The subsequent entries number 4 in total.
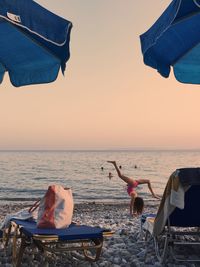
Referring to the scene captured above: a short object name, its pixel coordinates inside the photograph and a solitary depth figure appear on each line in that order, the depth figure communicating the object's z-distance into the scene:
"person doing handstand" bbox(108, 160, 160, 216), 11.70
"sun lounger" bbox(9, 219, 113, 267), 4.55
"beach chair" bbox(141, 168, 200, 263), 4.82
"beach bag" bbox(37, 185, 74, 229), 5.02
